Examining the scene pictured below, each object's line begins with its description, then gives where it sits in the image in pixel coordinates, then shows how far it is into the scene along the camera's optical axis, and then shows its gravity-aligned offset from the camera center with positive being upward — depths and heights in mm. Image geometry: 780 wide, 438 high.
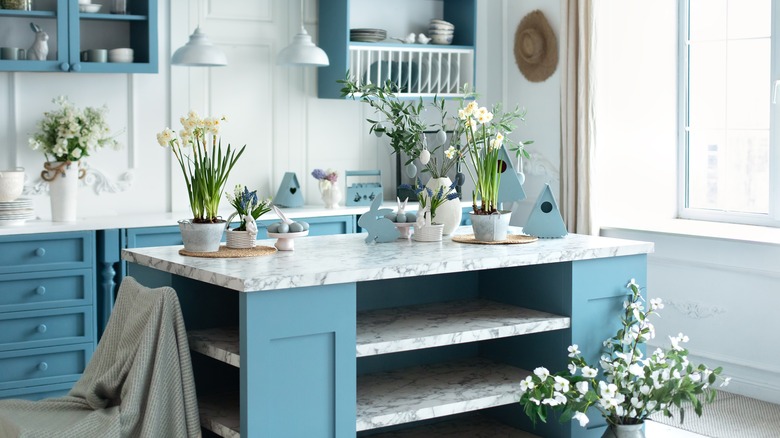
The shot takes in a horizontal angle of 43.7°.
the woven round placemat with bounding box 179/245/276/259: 3387 -262
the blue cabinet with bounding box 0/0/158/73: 4927 +765
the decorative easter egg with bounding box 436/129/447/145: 3922 +170
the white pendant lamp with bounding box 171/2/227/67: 5098 +660
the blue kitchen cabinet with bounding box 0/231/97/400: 4637 -646
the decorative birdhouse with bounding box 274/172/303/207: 5789 -85
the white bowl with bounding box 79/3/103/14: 5035 +887
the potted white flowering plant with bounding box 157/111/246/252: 3430 -62
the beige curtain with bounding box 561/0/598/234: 5676 +381
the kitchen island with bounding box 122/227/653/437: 2955 -522
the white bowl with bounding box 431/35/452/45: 6188 +891
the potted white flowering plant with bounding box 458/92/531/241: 3836 +28
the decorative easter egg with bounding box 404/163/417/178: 3868 +36
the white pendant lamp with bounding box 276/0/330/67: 5445 +708
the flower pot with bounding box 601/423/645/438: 3529 -914
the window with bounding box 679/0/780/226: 5434 +395
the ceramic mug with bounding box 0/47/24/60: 4859 +629
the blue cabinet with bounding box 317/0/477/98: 5859 +817
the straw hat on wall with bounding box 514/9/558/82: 6082 +837
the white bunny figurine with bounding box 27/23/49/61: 4941 +668
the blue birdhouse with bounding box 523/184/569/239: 4059 -176
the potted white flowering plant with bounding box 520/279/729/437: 3467 -753
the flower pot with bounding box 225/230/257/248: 3572 -222
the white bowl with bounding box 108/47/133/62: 5148 +660
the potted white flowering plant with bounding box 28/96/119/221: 4984 +171
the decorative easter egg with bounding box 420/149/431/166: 3883 +92
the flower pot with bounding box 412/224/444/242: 3887 -216
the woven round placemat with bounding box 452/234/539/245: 3883 -243
